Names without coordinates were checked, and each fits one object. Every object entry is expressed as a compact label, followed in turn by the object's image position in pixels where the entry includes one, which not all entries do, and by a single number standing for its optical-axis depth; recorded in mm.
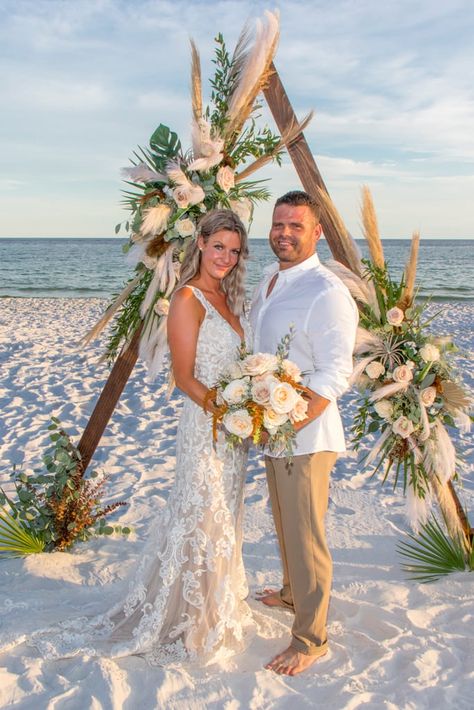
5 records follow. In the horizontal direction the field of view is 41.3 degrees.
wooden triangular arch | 3568
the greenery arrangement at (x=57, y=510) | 4215
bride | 3133
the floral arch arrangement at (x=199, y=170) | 3445
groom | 2949
